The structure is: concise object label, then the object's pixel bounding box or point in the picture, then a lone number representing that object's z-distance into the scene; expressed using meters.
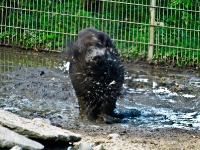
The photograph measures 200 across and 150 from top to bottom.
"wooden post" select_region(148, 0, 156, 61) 26.27
